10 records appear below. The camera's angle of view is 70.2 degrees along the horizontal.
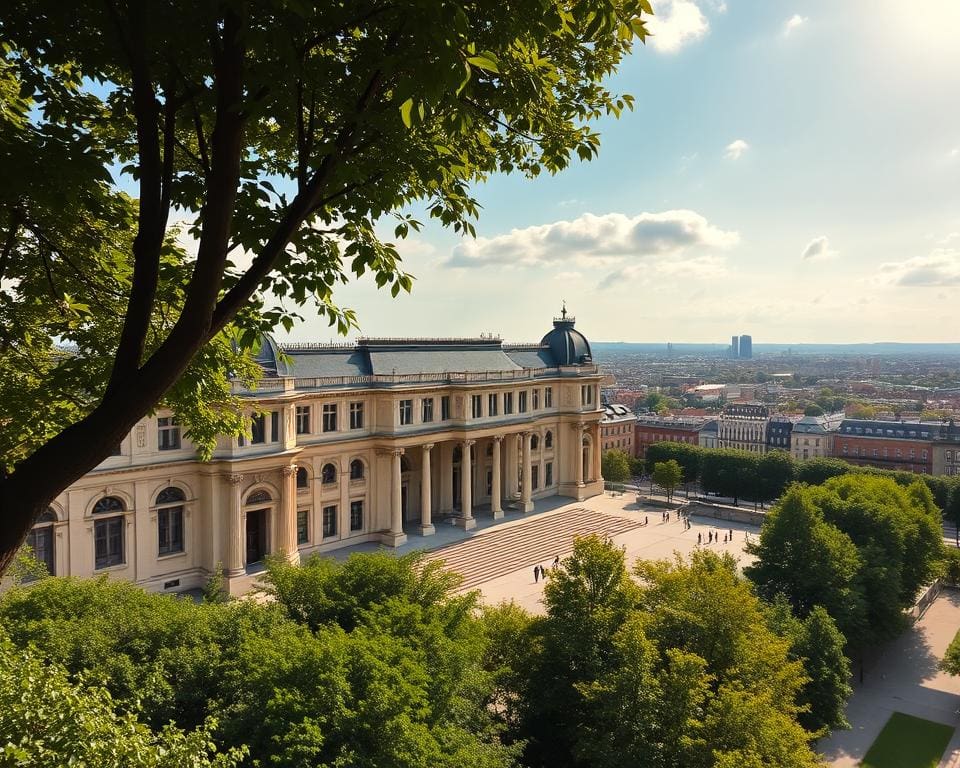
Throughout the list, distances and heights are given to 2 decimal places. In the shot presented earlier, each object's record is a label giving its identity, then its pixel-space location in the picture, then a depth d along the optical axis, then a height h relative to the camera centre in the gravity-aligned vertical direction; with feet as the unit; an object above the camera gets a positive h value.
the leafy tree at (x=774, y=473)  260.83 -45.42
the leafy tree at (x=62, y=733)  27.68 -15.68
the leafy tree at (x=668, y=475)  250.57 -44.03
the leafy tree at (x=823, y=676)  95.04 -45.30
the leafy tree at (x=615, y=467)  277.23 -45.85
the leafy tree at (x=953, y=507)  236.63 -53.02
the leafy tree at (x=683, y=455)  292.81 -43.88
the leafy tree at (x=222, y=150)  18.86 +7.24
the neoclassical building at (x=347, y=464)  127.13 -25.46
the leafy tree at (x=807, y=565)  117.29 -37.43
